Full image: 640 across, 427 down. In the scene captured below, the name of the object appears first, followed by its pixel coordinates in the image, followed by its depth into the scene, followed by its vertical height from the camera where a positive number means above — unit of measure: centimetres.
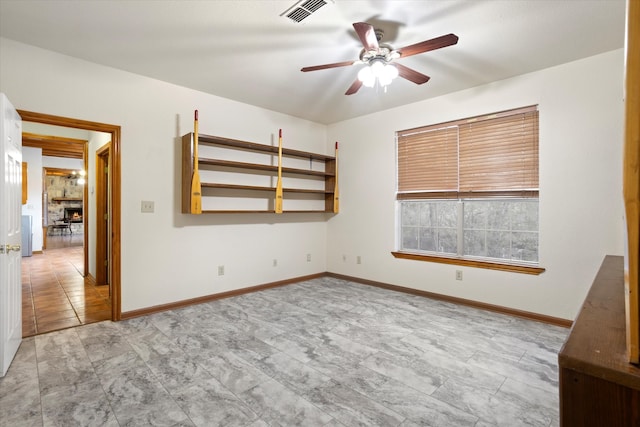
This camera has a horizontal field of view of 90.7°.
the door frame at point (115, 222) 326 -10
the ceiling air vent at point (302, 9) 217 +145
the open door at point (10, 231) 217 -14
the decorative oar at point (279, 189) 433 +33
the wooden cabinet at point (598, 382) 54 -30
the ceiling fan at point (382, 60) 222 +119
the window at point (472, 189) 344 +29
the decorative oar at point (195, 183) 353 +33
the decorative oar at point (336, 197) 509 +26
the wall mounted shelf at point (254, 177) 382 +51
